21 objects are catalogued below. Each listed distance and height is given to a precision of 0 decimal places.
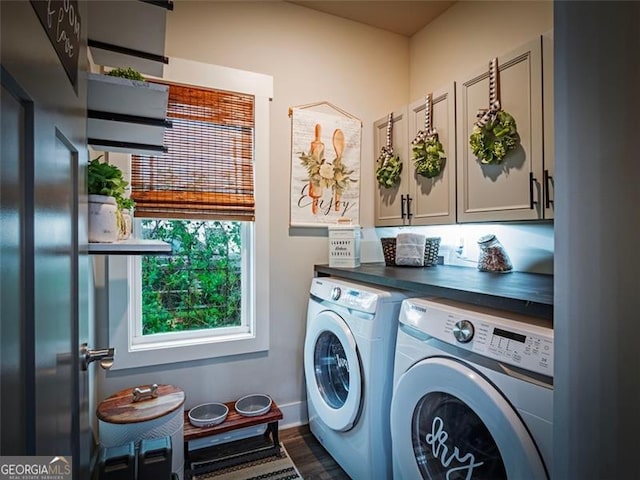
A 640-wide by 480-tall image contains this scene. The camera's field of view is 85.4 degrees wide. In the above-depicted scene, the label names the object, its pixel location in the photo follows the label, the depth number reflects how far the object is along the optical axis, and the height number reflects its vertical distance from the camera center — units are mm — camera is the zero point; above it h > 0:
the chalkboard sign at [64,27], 514 +367
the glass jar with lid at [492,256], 1878 -93
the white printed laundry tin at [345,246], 2135 -38
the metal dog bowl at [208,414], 1865 -981
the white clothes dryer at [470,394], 860 -444
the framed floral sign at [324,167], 2299 +499
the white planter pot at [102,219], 1288 +84
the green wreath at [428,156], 1961 +481
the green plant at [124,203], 1468 +162
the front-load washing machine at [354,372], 1475 -631
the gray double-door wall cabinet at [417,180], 1912 +359
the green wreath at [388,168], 2287 +478
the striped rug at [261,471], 1769 -1206
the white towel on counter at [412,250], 2160 -65
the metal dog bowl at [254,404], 2006 -989
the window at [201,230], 1944 +67
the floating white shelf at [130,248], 1285 -27
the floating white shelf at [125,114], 1124 +466
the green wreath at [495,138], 1557 +470
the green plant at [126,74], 1188 +578
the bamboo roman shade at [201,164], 1938 +449
